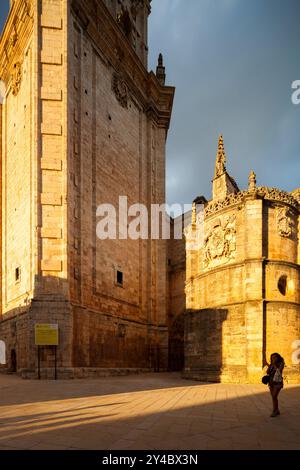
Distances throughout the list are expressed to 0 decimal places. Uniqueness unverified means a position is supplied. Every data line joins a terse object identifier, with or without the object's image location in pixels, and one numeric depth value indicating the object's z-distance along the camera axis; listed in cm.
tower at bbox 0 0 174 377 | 2109
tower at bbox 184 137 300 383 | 1789
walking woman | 833
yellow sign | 1894
